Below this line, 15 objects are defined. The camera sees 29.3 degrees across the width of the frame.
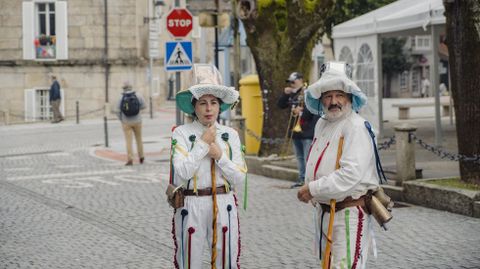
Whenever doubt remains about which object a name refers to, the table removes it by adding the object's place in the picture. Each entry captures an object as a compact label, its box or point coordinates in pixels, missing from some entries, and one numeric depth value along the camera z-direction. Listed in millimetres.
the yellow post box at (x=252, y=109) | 17906
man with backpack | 18312
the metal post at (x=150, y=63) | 37644
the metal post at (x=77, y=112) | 32812
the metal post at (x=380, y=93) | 20664
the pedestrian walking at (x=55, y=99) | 34400
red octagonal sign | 17969
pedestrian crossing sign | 17438
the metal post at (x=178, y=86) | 17438
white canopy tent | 17906
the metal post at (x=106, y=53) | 36594
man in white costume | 5320
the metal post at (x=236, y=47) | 18697
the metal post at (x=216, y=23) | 18109
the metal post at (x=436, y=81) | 17938
